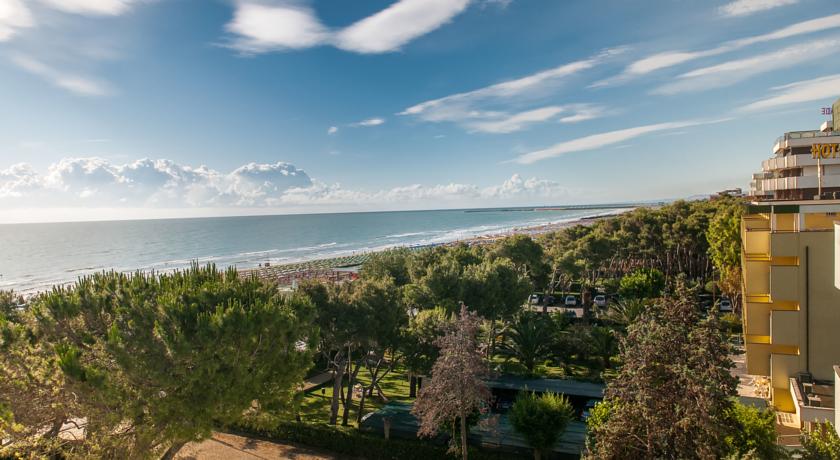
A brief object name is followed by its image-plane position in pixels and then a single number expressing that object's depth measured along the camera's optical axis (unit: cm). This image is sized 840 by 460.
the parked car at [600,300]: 3812
